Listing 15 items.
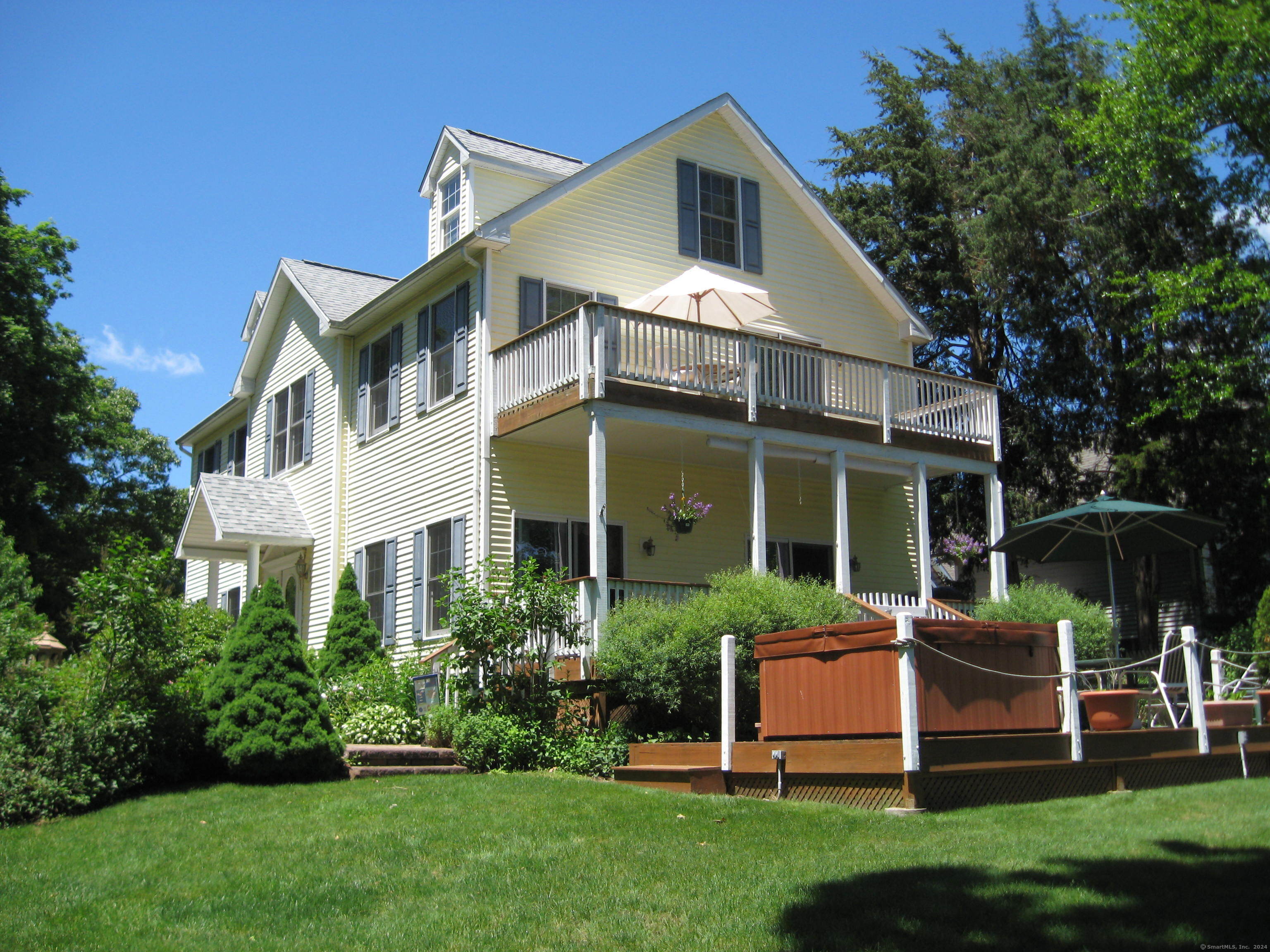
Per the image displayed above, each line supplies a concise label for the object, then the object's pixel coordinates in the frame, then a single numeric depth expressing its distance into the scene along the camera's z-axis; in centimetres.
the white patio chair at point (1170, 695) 1044
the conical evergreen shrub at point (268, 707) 1047
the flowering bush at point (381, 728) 1355
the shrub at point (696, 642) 1177
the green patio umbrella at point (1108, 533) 1338
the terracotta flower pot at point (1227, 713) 1072
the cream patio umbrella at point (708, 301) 1622
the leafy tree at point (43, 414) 2611
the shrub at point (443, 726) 1298
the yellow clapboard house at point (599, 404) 1515
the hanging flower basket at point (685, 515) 1530
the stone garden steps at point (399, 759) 1157
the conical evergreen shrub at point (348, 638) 1633
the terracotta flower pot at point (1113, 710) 1012
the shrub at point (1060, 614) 1473
